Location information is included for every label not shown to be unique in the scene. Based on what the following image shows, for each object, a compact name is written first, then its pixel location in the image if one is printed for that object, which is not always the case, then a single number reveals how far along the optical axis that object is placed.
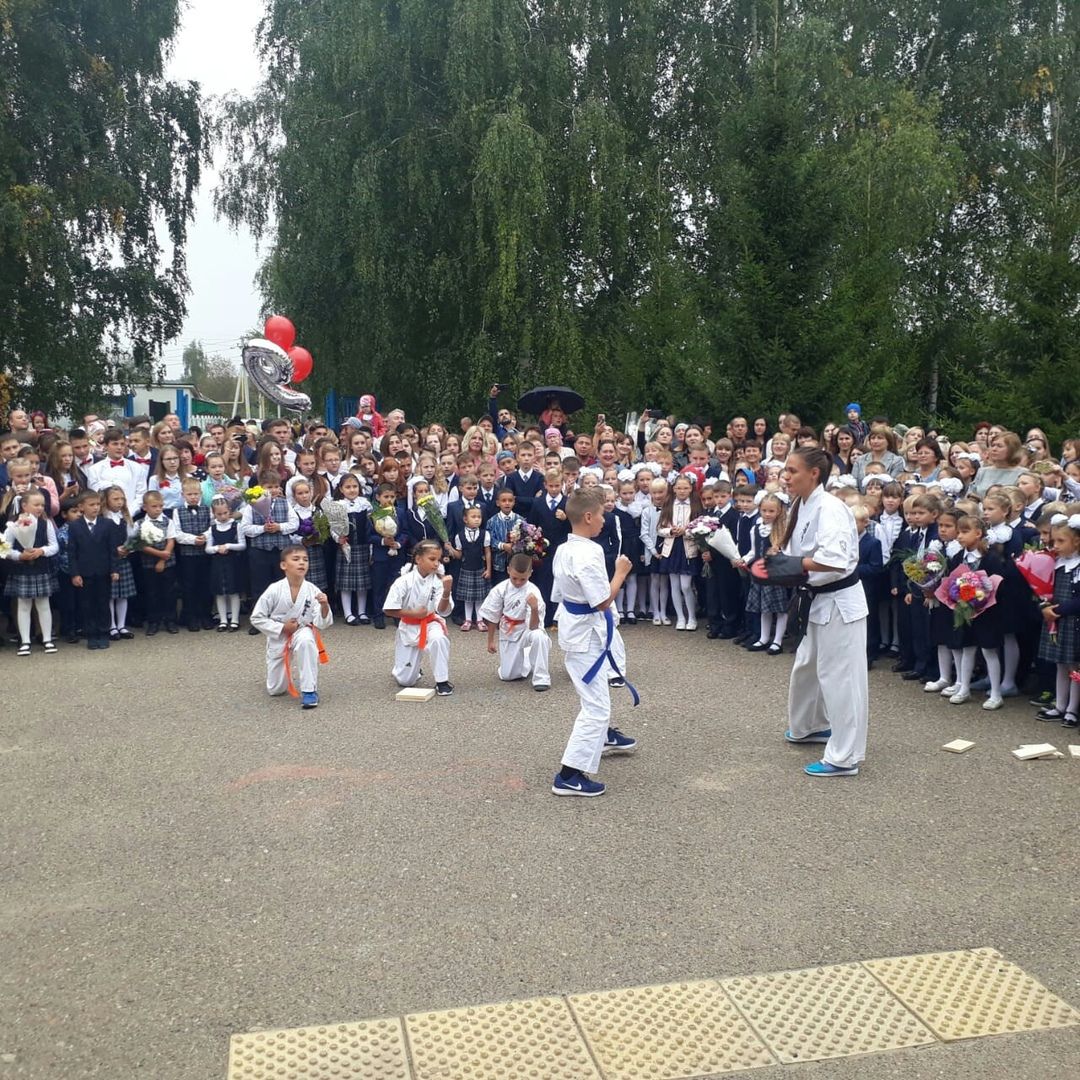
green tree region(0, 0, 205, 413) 23.47
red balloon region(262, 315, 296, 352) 22.09
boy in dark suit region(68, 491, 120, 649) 11.02
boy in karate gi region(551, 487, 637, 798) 6.52
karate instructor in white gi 6.84
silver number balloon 19.12
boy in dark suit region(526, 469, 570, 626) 12.27
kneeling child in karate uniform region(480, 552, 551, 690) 9.27
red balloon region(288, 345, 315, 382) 23.19
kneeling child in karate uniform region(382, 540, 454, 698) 9.05
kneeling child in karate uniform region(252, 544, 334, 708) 8.76
